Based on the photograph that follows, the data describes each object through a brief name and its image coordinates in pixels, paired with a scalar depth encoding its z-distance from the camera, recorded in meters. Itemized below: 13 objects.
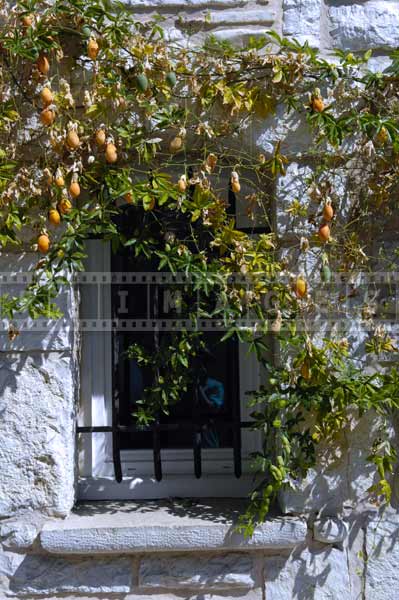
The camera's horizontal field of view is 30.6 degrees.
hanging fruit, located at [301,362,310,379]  2.60
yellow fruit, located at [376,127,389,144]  2.59
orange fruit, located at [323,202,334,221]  2.61
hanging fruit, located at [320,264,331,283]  2.64
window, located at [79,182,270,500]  2.97
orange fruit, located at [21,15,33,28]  2.61
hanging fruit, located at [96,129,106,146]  2.60
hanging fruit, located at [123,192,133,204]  2.57
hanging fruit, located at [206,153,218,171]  2.64
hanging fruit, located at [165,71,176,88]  2.63
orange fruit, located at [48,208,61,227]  2.59
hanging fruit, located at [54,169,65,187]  2.60
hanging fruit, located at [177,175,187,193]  2.59
